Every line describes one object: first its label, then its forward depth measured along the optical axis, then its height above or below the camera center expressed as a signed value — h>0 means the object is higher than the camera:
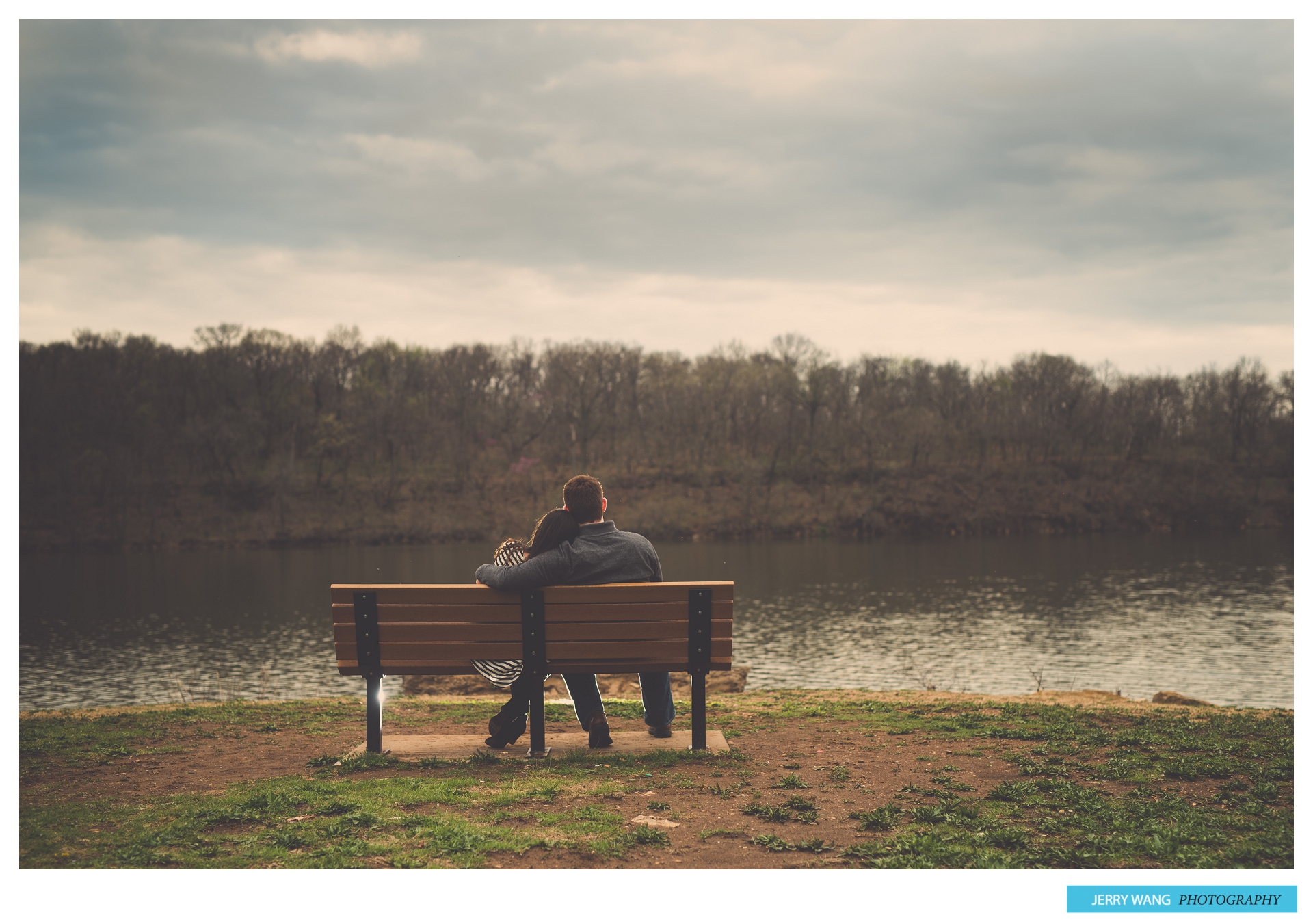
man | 5.83 -0.74
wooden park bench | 5.83 -1.10
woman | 5.93 -1.32
